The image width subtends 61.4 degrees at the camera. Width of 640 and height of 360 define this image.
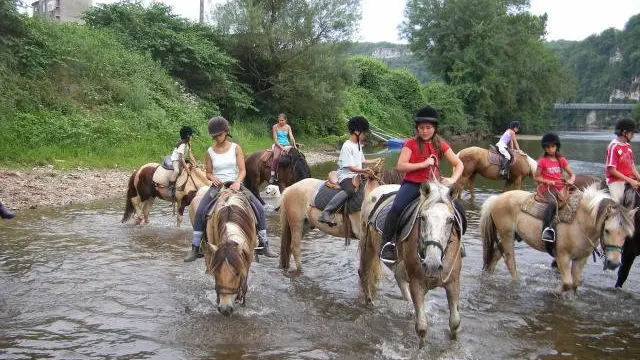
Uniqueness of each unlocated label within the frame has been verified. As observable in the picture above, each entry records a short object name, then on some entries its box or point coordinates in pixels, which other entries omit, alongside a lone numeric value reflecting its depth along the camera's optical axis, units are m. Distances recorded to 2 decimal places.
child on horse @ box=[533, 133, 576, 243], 7.26
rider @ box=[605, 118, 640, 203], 7.70
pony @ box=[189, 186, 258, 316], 5.66
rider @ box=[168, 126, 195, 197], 11.38
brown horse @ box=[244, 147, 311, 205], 13.24
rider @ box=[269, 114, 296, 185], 13.84
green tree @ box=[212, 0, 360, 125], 31.12
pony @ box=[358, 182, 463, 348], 4.82
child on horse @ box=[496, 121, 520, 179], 15.08
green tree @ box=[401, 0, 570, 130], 54.59
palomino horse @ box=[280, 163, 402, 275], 7.95
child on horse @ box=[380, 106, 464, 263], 5.53
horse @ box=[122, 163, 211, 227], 11.46
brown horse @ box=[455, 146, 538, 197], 15.01
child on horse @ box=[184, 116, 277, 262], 7.00
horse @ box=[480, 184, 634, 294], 6.55
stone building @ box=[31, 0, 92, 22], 46.81
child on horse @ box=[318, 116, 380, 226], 7.57
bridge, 101.81
